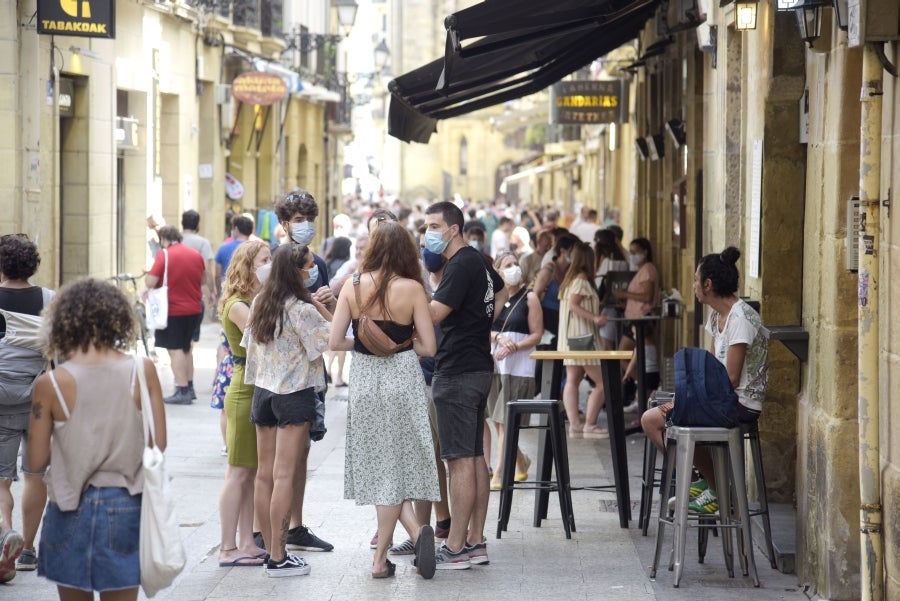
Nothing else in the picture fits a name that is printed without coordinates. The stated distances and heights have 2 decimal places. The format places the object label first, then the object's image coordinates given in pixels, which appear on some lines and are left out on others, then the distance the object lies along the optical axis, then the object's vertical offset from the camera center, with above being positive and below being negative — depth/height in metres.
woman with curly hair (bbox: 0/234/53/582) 15.16 -0.63
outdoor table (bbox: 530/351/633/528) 17.87 -1.05
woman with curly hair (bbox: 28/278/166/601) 10.40 -0.73
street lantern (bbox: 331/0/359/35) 61.25 +4.79
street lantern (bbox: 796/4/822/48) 13.77 +1.03
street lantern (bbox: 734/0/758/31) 18.19 +1.40
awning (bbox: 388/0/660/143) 17.98 +1.37
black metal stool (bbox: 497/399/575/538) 17.37 -1.25
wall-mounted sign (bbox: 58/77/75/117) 33.25 +1.64
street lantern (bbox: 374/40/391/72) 76.31 +4.82
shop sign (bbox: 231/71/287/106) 47.44 +2.48
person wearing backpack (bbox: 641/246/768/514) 15.62 -0.54
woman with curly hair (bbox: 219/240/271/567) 15.86 -1.01
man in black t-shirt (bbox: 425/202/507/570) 15.66 -0.72
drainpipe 12.39 -0.38
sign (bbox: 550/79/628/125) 46.16 +2.20
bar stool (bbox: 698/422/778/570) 15.49 -1.25
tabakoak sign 27.62 +2.09
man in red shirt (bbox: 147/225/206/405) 28.62 -0.63
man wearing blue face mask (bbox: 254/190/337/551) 16.45 -0.18
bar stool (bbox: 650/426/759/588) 14.80 -1.22
